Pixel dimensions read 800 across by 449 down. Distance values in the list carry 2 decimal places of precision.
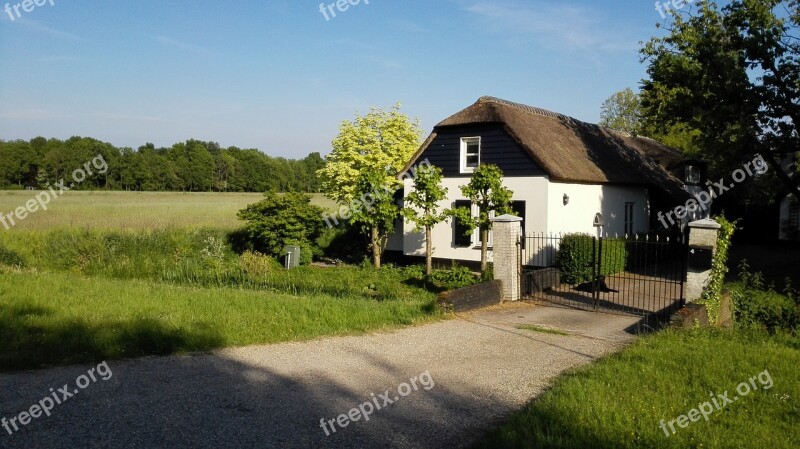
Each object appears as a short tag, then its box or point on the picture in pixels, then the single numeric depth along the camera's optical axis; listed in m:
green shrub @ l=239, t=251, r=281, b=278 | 20.53
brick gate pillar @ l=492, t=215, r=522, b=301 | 13.46
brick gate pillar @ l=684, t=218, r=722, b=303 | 10.71
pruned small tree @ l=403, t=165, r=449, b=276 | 18.20
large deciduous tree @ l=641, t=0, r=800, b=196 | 16.86
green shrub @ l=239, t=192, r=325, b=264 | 22.53
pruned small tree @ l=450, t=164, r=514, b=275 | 16.94
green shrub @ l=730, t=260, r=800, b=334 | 10.73
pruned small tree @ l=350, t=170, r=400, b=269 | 19.73
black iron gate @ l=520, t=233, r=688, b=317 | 13.83
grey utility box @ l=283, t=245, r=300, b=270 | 21.92
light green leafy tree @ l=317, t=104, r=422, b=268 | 25.95
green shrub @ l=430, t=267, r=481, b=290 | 16.75
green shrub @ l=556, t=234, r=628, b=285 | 16.30
